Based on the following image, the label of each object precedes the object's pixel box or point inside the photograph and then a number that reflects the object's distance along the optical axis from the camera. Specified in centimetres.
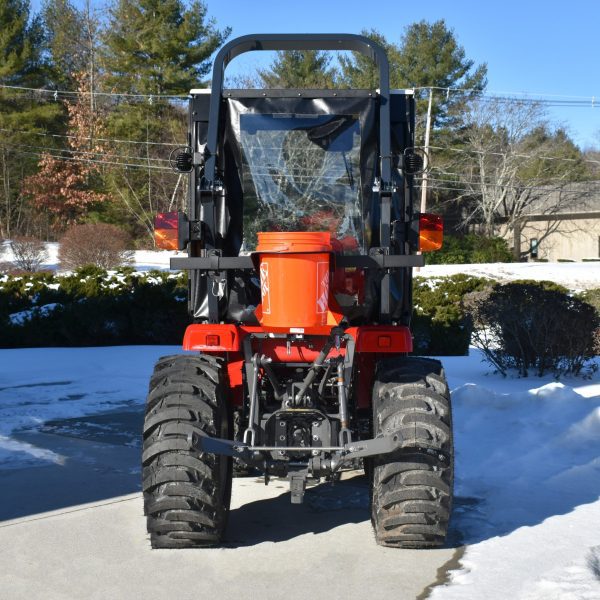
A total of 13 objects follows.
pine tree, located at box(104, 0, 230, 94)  4175
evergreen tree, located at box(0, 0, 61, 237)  4300
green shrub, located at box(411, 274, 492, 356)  1394
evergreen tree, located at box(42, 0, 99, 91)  4672
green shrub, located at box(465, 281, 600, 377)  1011
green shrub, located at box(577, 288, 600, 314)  1647
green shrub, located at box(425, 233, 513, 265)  3953
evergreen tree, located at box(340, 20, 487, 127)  4775
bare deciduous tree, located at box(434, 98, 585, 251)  4484
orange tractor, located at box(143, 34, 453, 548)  451
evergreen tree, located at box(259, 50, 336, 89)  4722
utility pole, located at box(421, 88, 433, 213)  3712
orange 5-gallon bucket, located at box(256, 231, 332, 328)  440
